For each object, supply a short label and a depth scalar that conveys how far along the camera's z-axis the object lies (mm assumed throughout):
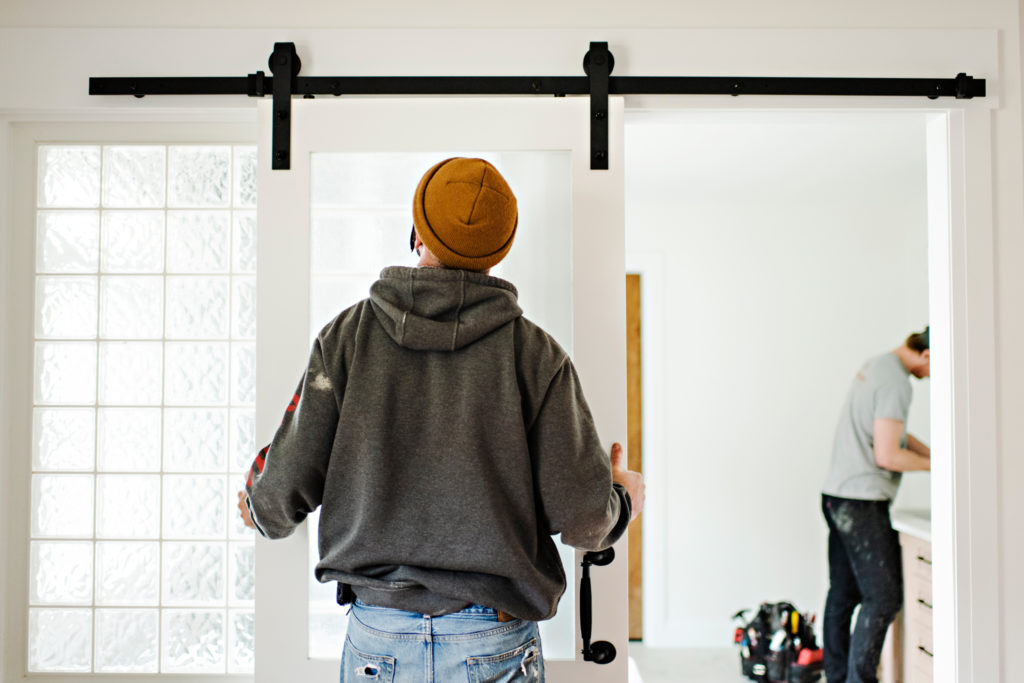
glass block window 1796
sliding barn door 1614
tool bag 3445
